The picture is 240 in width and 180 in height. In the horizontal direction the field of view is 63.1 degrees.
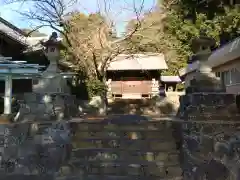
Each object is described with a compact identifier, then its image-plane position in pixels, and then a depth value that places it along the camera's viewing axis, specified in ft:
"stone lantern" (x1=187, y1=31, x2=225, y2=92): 16.17
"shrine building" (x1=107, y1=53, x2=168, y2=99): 51.05
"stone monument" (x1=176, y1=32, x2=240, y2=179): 13.58
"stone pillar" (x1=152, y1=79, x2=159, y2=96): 50.65
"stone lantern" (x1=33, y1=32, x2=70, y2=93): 17.47
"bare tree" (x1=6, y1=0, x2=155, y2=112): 32.54
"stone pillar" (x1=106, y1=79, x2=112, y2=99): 49.13
